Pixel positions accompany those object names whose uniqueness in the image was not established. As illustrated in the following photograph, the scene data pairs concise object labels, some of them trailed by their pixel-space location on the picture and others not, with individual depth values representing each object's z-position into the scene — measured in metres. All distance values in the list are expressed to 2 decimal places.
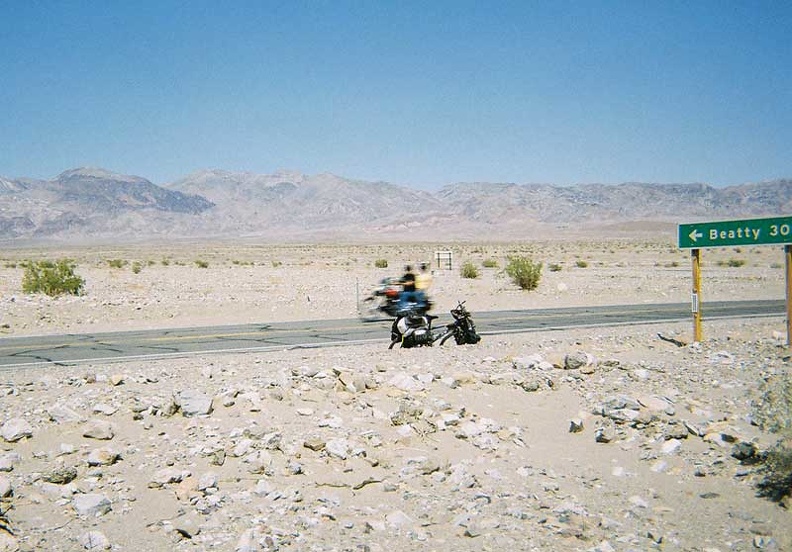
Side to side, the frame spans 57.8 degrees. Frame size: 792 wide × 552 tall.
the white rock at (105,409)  8.70
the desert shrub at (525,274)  33.12
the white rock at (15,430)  7.99
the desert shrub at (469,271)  41.81
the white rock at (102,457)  7.52
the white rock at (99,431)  8.08
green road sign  13.17
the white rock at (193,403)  8.73
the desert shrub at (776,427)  6.66
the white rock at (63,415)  8.44
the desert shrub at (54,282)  31.22
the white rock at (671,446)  7.79
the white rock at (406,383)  9.77
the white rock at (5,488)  6.82
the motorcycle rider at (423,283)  17.94
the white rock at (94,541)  6.21
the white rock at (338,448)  7.80
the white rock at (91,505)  6.73
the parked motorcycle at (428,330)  14.60
